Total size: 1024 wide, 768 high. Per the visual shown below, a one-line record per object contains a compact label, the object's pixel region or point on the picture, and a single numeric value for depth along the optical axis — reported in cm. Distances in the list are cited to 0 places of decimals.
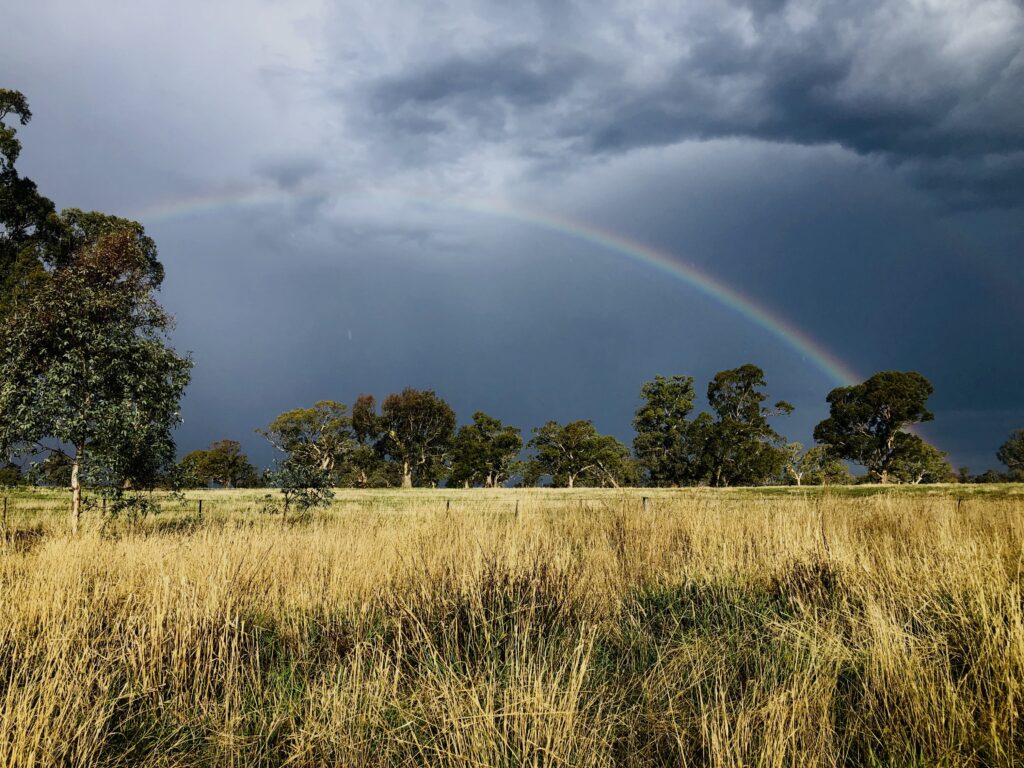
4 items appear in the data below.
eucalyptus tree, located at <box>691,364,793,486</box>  5231
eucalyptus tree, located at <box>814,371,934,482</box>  5475
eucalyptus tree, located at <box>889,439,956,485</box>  5619
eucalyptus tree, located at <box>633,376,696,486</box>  5403
